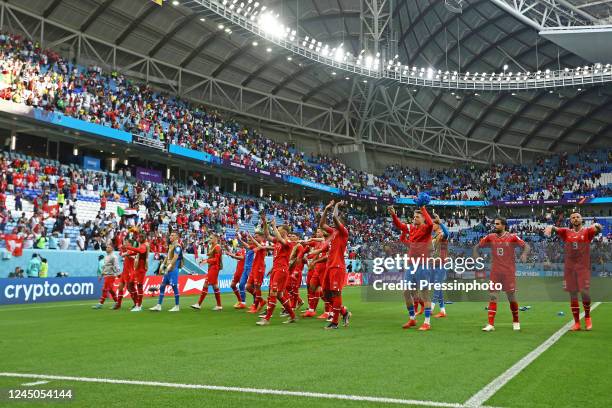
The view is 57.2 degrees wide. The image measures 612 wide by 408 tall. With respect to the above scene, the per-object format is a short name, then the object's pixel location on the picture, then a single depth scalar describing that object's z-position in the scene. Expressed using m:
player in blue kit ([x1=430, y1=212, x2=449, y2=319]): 14.25
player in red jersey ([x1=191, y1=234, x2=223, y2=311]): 17.48
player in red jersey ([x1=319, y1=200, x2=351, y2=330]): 11.94
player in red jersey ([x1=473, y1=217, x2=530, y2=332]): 11.71
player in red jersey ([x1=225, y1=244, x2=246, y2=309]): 18.28
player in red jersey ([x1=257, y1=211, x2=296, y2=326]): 12.99
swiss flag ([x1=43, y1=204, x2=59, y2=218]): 26.32
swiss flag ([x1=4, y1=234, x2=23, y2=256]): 20.58
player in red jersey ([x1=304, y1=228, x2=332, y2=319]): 14.20
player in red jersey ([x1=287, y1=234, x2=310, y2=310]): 14.73
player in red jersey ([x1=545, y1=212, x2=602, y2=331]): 11.64
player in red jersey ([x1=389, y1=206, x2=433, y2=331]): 11.99
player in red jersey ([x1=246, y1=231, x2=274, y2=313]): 16.45
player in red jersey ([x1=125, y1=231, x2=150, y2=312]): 16.83
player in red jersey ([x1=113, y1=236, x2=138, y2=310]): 17.02
